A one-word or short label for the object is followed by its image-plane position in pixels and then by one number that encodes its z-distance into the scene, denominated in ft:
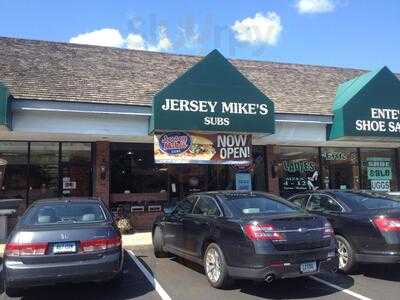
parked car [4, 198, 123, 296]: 22.66
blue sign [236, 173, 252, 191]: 55.26
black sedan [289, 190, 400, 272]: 26.32
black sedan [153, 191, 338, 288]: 23.22
